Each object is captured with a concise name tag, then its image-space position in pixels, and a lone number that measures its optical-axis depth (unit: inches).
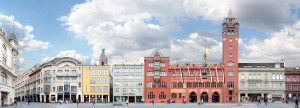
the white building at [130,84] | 3731.5
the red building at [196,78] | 3686.4
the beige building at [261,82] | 3706.3
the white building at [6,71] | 2178.2
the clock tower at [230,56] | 3668.3
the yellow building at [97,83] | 3720.7
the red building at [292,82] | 3749.6
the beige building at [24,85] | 5385.3
